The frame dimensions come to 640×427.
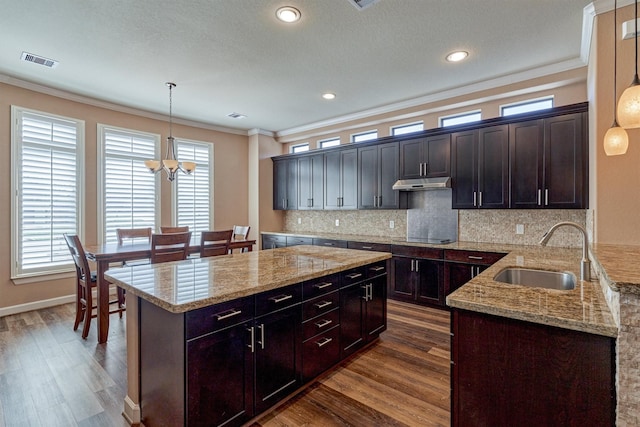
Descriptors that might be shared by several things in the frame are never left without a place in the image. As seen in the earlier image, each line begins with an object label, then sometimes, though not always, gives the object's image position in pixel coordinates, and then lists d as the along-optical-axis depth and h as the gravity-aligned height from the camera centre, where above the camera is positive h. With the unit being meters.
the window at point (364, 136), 5.48 +1.40
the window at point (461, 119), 4.35 +1.36
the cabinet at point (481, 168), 3.83 +0.58
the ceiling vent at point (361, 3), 2.45 +1.67
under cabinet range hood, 4.18 +0.41
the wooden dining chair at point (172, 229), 4.96 -0.25
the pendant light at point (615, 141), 1.93 +0.45
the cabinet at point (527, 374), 1.23 -0.70
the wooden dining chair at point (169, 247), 3.36 -0.37
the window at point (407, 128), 4.90 +1.38
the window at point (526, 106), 3.83 +1.36
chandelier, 4.18 +0.68
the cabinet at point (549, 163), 3.35 +0.57
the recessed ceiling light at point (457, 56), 3.29 +1.70
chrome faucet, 1.84 -0.31
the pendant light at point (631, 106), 1.41 +0.49
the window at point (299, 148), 6.60 +1.43
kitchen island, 1.62 -0.73
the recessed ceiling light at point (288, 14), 2.57 +1.69
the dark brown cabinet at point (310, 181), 5.81 +0.61
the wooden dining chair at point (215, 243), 3.88 -0.37
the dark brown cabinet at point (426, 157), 4.27 +0.80
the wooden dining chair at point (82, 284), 3.21 -0.75
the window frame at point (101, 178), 4.66 +0.53
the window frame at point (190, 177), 5.54 +0.54
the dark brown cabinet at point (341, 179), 5.31 +0.61
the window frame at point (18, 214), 3.94 +0.00
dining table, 3.13 -0.49
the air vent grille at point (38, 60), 3.32 +1.69
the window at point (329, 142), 6.04 +1.41
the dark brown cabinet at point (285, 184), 6.29 +0.62
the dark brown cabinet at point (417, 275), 4.08 -0.85
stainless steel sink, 2.14 -0.47
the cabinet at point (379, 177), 4.80 +0.57
